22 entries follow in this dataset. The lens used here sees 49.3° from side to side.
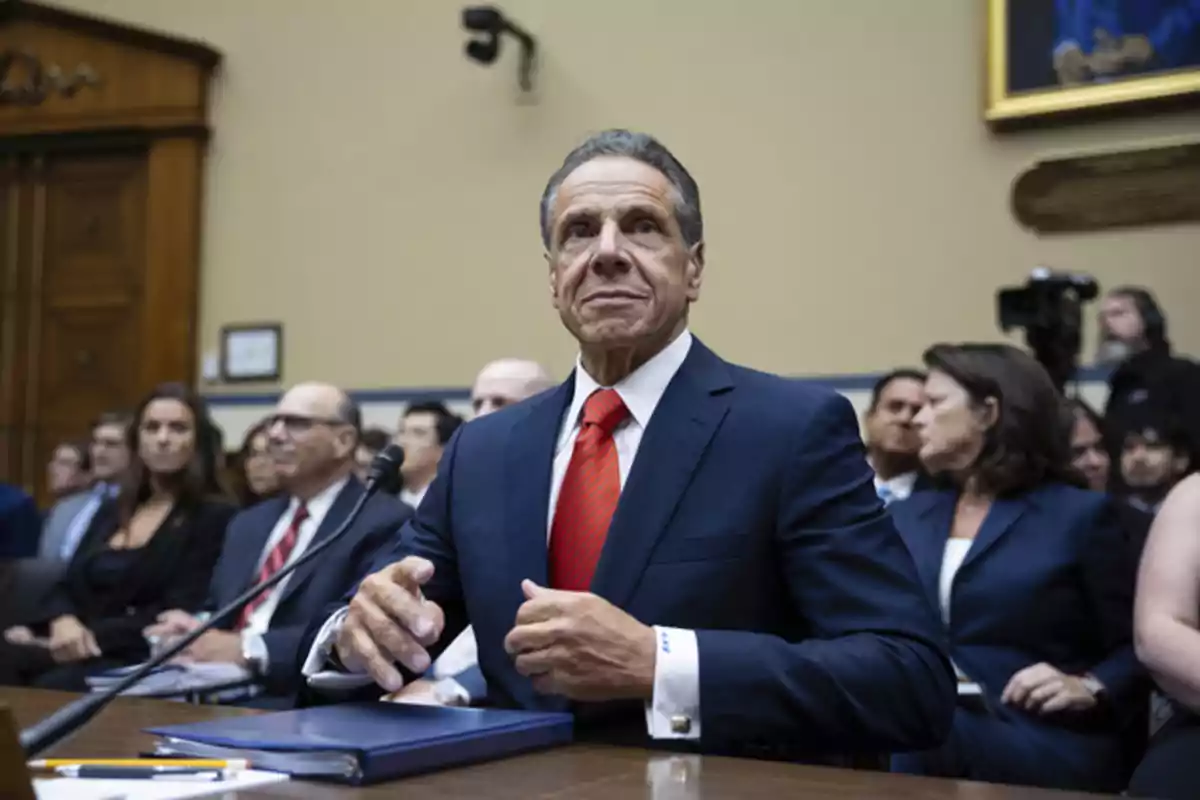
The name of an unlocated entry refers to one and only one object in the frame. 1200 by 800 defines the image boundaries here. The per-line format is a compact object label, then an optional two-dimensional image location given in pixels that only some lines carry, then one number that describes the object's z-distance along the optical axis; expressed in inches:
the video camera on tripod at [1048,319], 152.0
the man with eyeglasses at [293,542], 115.3
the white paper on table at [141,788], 37.9
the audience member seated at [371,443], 178.6
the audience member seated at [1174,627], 77.4
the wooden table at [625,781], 38.9
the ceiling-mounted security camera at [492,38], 223.1
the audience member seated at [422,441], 160.4
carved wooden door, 258.8
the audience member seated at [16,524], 149.9
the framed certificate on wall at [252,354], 246.7
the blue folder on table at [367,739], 40.5
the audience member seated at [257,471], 176.2
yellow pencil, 41.4
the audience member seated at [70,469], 221.3
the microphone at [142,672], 40.6
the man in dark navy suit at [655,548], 50.5
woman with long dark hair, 132.2
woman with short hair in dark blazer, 87.9
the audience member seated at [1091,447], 137.9
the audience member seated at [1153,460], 129.4
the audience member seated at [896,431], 141.1
